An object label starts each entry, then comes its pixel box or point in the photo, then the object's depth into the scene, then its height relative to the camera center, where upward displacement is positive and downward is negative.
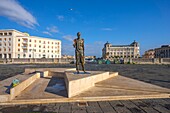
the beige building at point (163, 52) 98.91 +5.17
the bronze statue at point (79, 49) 7.78 +0.58
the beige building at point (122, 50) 136.50 +9.29
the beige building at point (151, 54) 127.93 +4.31
